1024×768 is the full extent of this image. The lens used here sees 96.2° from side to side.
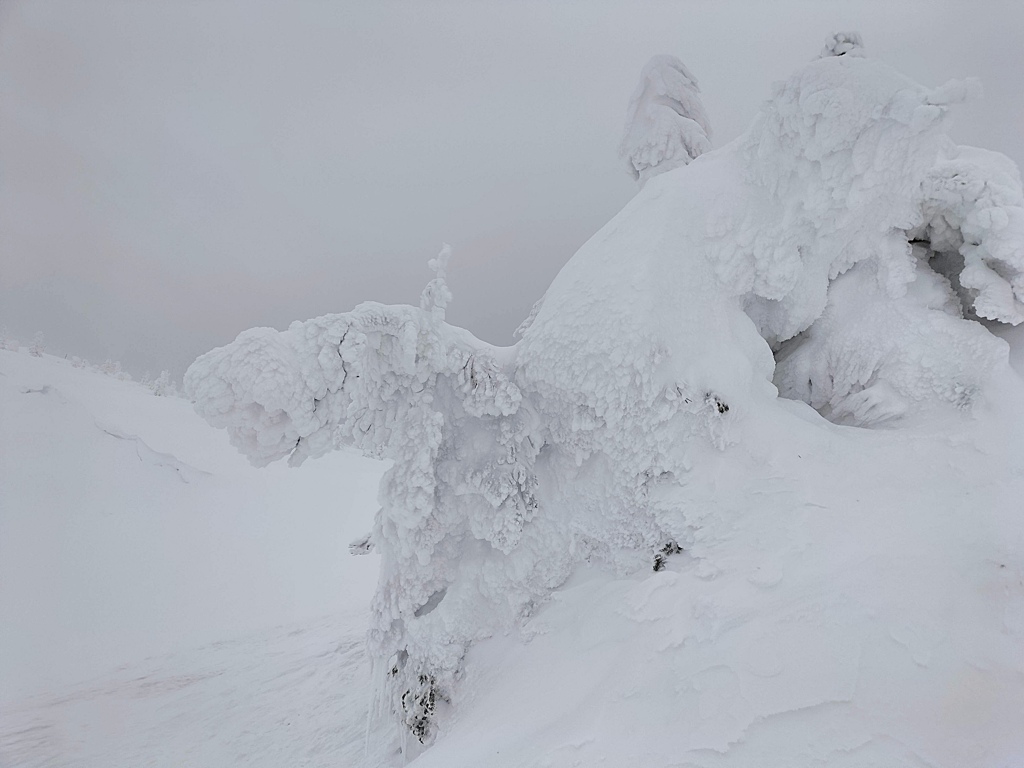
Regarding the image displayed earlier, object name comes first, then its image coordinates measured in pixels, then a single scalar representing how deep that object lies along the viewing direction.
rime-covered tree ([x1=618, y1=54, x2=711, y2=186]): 3.78
